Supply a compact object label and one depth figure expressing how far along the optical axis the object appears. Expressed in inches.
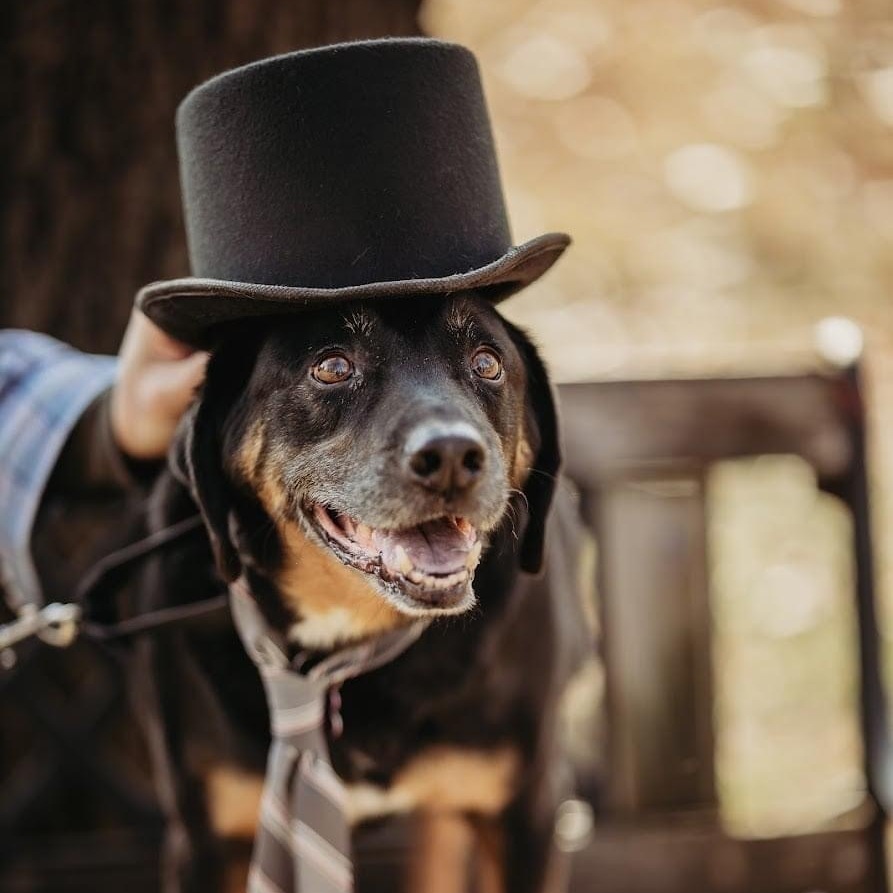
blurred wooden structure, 137.6
